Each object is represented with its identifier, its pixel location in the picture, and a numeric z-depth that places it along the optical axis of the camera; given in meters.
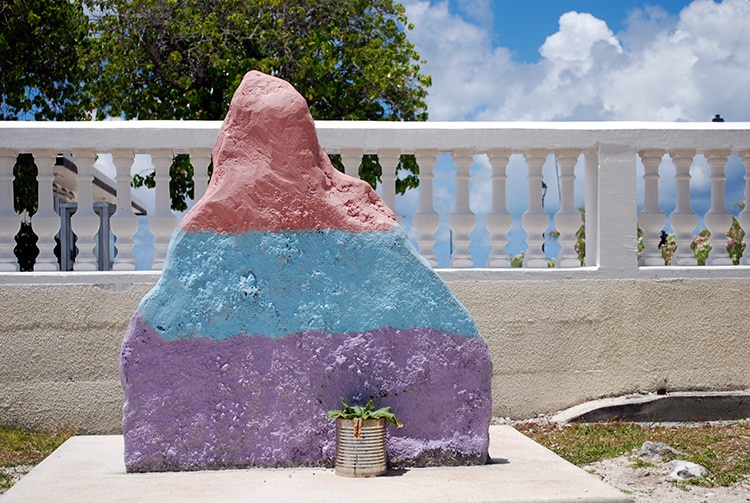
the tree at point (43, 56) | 14.42
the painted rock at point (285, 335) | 3.90
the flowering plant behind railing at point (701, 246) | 9.22
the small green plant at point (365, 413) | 3.72
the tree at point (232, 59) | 14.27
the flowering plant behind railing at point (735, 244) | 7.31
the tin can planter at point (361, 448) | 3.71
